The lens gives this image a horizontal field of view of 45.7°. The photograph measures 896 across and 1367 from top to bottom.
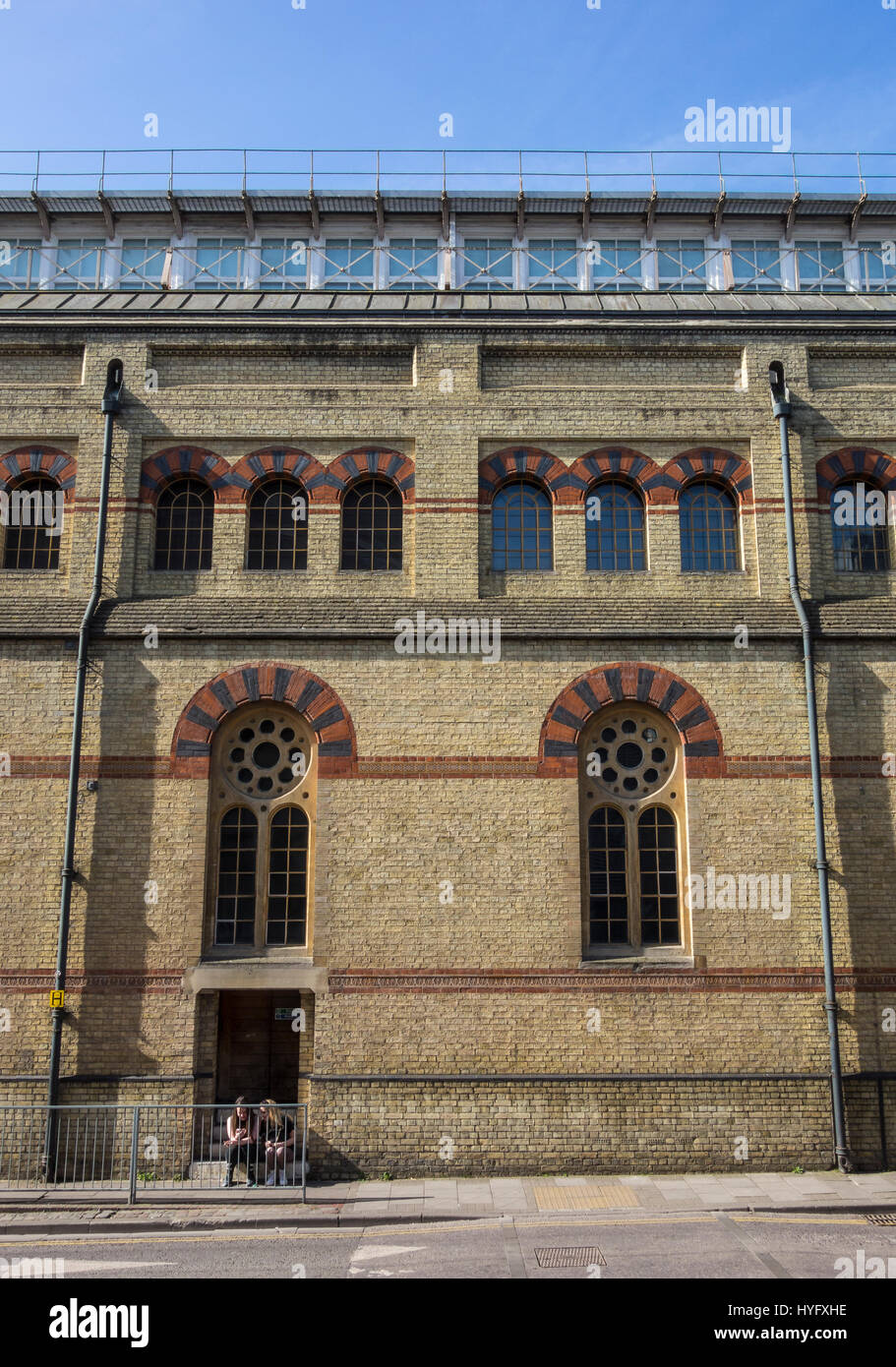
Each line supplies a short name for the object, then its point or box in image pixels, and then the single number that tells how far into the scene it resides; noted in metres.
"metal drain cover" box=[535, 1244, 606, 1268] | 10.58
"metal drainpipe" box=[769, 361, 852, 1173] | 14.51
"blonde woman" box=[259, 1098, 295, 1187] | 13.83
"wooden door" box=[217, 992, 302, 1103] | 15.42
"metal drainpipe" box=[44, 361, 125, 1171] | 14.60
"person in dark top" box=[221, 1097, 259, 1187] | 13.78
